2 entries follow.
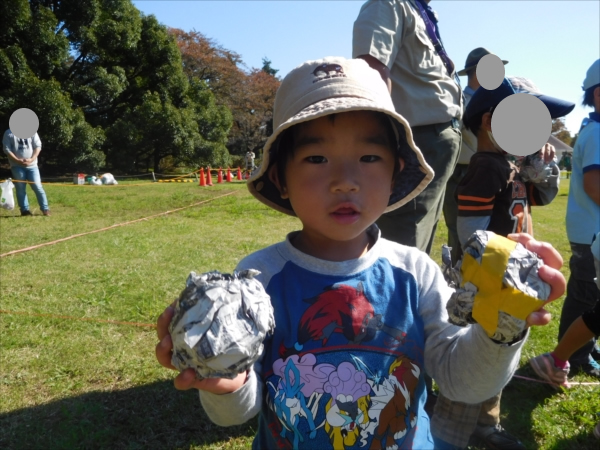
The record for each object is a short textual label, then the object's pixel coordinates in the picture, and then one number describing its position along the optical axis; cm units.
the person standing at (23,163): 857
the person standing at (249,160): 2635
